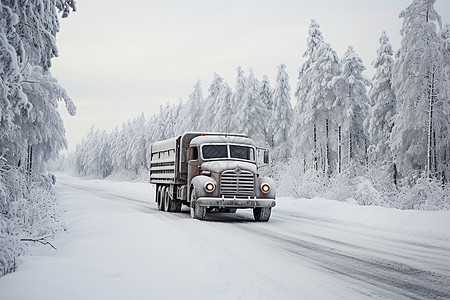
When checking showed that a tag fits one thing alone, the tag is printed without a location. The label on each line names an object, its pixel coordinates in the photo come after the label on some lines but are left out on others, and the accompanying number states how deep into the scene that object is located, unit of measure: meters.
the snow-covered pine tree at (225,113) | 50.55
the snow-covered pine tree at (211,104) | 56.31
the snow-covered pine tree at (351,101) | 36.75
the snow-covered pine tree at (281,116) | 50.06
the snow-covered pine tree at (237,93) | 50.01
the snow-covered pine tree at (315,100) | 36.88
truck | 13.49
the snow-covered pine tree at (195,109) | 63.69
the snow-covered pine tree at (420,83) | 24.00
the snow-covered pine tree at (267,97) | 52.78
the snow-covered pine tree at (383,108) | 34.50
